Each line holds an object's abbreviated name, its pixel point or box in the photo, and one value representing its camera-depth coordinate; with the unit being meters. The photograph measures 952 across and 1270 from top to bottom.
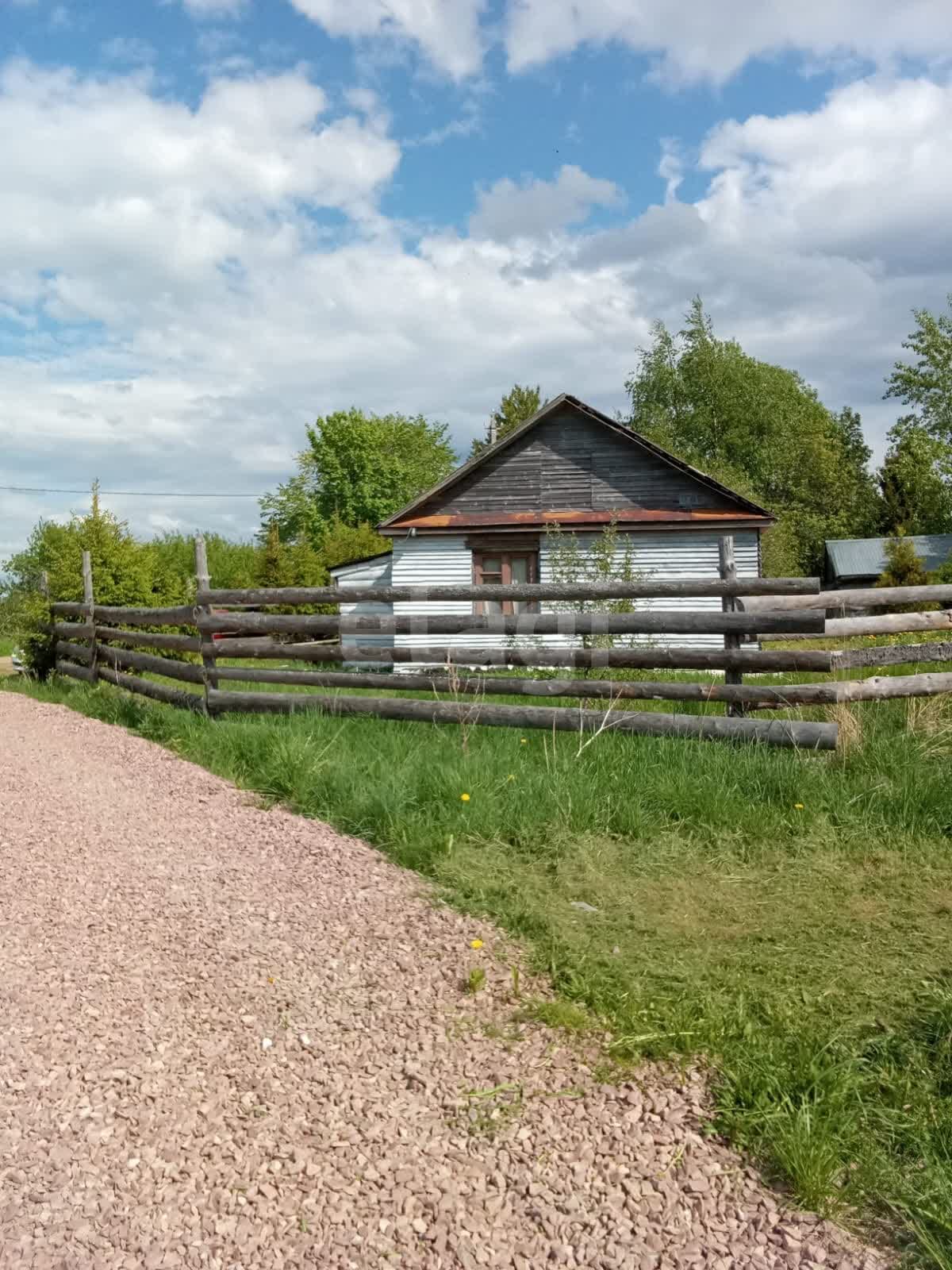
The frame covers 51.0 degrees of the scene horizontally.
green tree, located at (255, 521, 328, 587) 31.00
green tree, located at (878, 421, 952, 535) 43.28
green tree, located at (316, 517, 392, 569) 36.56
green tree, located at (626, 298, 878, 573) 53.94
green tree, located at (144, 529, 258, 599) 31.61
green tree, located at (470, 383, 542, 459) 57.03
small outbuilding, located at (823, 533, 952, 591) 43.91
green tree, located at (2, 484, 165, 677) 14.34
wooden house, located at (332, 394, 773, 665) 19.66
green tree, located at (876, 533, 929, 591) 34.38
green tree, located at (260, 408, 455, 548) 62.91
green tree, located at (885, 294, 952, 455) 45.53
